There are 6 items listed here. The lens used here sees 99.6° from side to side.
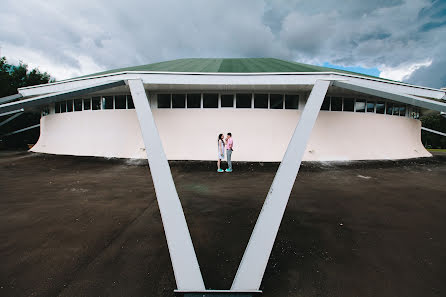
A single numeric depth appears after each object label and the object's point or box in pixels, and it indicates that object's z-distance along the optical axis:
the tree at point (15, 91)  19.20
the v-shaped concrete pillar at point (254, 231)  1.72
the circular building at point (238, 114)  8.32
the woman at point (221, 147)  7.56
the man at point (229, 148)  7.56
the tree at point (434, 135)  40.41
